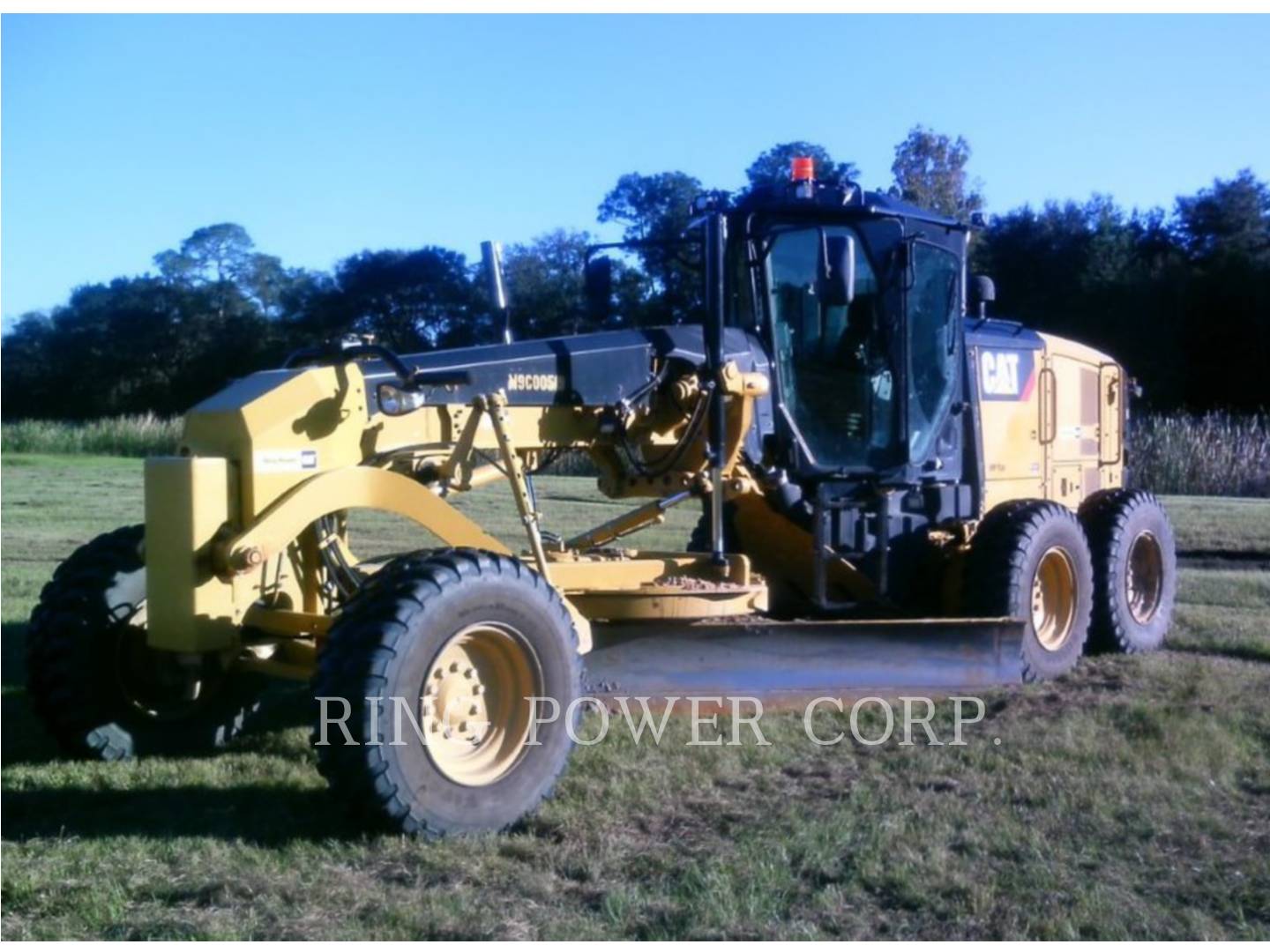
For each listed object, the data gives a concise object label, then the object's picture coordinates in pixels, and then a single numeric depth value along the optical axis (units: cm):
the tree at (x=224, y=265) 4691
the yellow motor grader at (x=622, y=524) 571
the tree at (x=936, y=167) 3209
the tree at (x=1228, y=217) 4400
